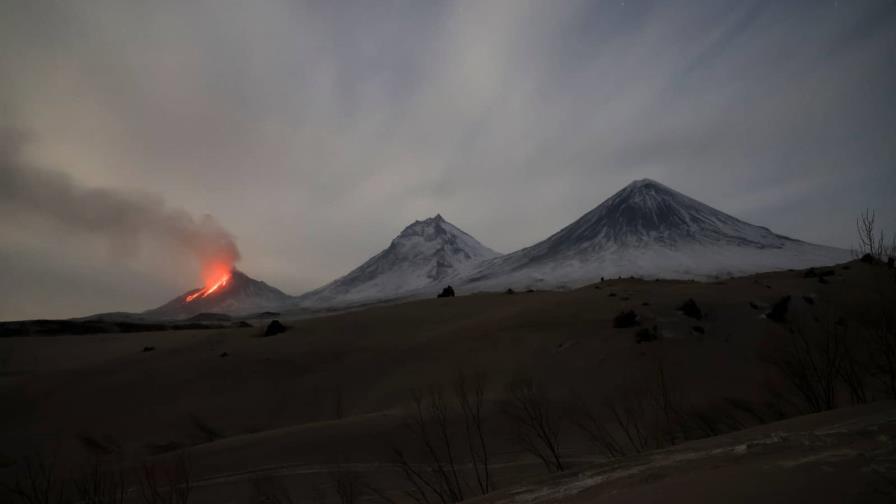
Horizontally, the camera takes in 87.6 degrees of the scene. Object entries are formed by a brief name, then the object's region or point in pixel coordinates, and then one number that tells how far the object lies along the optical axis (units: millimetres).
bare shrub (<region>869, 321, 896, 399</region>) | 7095
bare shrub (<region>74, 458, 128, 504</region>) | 6757
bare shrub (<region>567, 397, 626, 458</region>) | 8045
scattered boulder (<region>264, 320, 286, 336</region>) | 22062
